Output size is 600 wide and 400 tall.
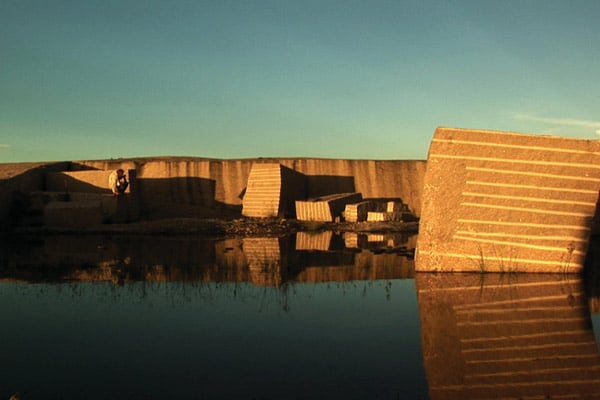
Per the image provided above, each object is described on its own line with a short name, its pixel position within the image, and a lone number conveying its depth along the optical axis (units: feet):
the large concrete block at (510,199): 26.96
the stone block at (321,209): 65.36
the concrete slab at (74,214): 57.82
